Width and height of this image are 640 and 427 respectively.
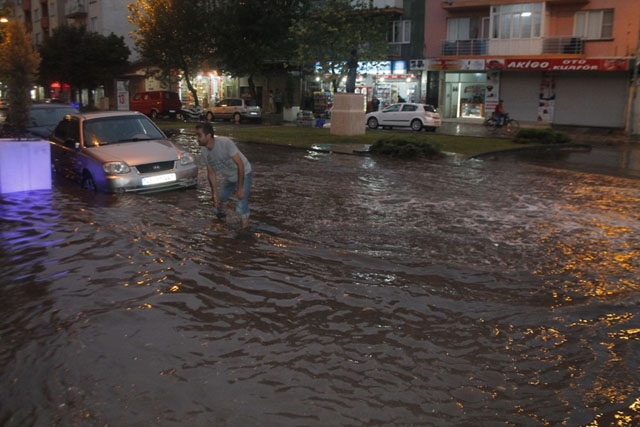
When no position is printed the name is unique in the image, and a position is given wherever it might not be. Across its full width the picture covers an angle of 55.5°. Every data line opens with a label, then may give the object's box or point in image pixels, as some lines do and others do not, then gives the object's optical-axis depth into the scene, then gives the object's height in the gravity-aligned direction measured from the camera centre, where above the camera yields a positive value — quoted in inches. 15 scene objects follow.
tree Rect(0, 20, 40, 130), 708.0 +54.1
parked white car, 1234.0 -1.3
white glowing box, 449.4 -39.8
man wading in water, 317.7 -27.4
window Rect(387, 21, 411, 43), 1631.4 +223.9
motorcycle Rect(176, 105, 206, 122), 1621.6 +0.0
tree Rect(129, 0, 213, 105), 1688.0 +222.2
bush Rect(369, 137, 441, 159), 760.3 -40.5
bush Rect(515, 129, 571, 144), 948.6 -29.7
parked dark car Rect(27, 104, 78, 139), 636.1 -3.9
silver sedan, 427.5 -30.1
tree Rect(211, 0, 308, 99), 1624.0 +220.5
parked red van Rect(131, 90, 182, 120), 1701.5 +27.2
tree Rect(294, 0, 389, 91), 1348.4 +172.1
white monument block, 994.7 +2.5
